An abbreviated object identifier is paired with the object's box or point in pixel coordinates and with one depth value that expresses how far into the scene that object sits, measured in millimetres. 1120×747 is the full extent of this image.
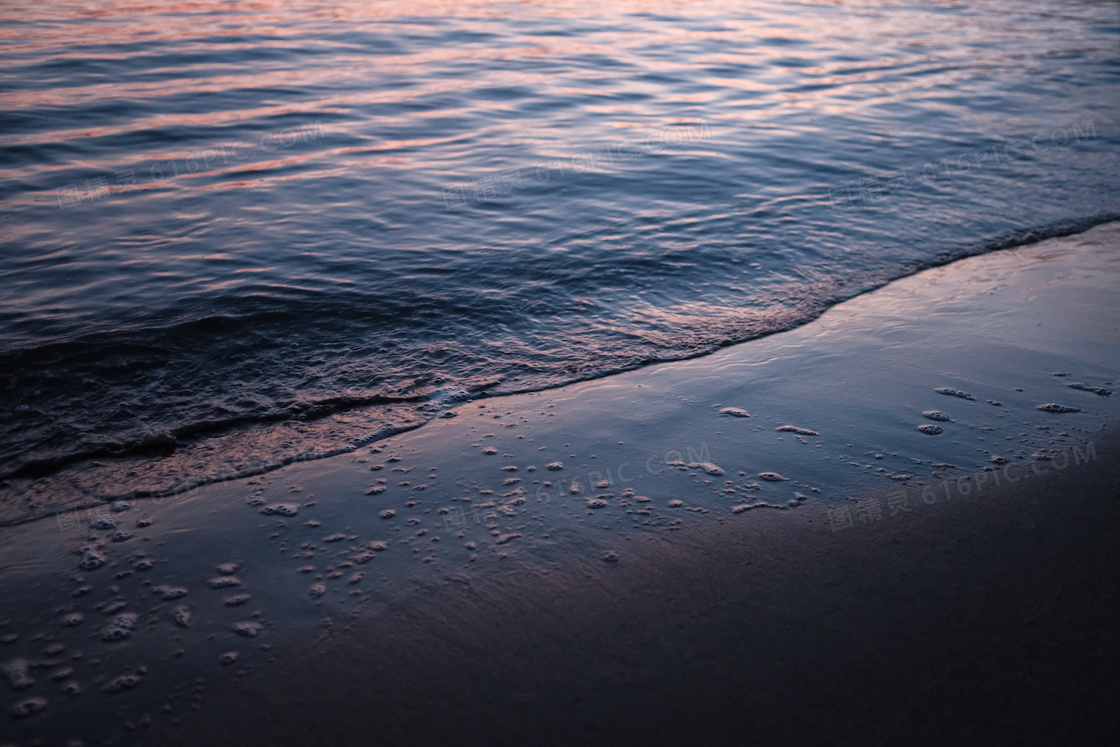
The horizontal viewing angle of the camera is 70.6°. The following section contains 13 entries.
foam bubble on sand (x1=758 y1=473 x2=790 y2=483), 3445
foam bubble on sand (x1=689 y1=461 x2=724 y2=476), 3519
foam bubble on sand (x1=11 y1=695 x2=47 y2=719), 2299
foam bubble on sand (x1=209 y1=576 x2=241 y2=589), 2832
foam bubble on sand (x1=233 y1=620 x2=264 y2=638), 2598
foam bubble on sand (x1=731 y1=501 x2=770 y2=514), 3240
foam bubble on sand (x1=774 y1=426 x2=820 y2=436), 3801
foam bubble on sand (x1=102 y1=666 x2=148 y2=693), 2383
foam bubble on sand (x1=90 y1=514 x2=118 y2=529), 3170
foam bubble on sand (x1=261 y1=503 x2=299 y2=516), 3254
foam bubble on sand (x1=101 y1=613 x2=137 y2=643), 2585
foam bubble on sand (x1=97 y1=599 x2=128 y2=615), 2706
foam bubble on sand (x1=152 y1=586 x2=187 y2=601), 2777
